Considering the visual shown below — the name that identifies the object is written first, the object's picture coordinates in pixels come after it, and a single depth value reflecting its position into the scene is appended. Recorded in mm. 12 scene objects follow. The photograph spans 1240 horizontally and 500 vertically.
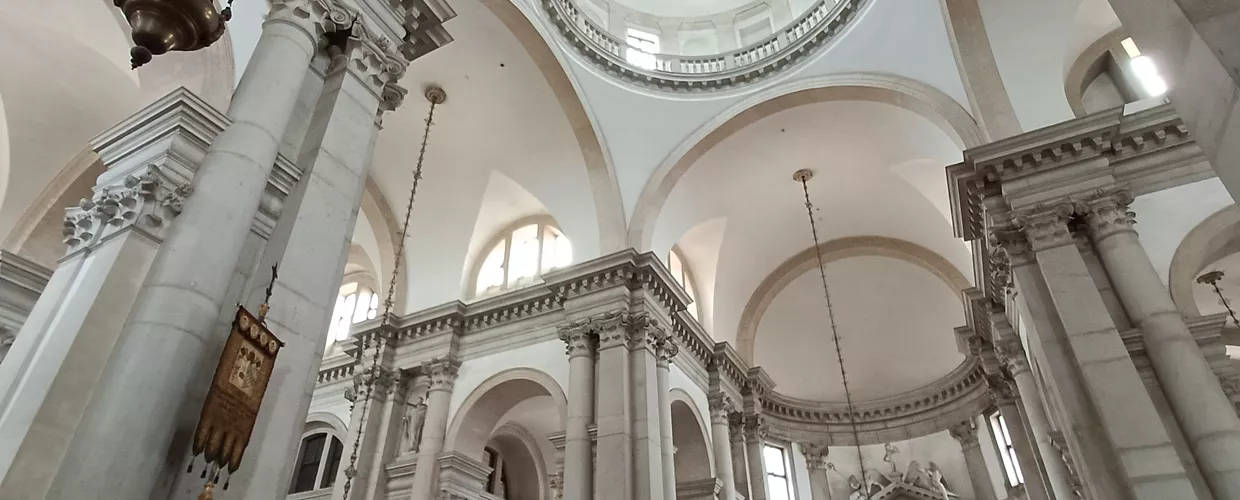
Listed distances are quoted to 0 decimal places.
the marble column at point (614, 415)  10398
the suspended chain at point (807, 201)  15668
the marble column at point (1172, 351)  7215
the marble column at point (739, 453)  14984
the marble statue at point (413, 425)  12969
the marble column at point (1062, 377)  7902
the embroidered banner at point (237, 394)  3857
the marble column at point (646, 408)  10586
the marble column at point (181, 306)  3510
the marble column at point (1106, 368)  7273
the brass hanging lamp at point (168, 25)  3660
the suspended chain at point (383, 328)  12922
